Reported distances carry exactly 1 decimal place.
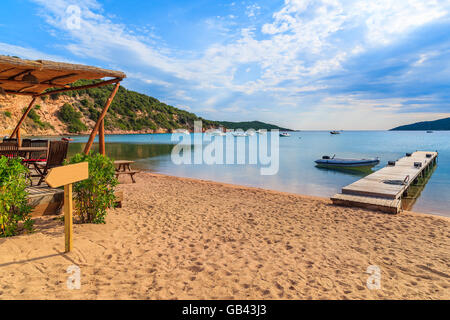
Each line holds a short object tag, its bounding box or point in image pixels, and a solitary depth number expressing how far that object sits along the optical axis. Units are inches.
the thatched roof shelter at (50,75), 162.2
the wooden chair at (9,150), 254.8
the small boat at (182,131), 4391.5
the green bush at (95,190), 169.0
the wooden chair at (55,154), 221.9
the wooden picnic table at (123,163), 373.3
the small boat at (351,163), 865.5
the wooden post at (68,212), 124.6
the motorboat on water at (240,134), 5713.6
